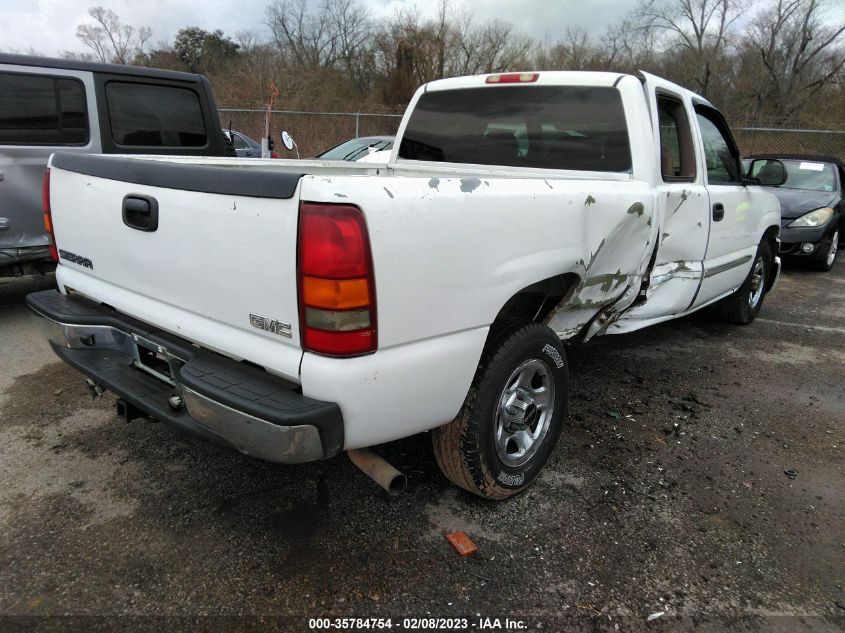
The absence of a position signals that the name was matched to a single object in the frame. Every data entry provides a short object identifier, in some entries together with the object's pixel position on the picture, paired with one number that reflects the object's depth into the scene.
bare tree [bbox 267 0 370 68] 35.22
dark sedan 8.62
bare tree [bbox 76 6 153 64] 38.72
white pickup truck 1.85
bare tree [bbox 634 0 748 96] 31.55
